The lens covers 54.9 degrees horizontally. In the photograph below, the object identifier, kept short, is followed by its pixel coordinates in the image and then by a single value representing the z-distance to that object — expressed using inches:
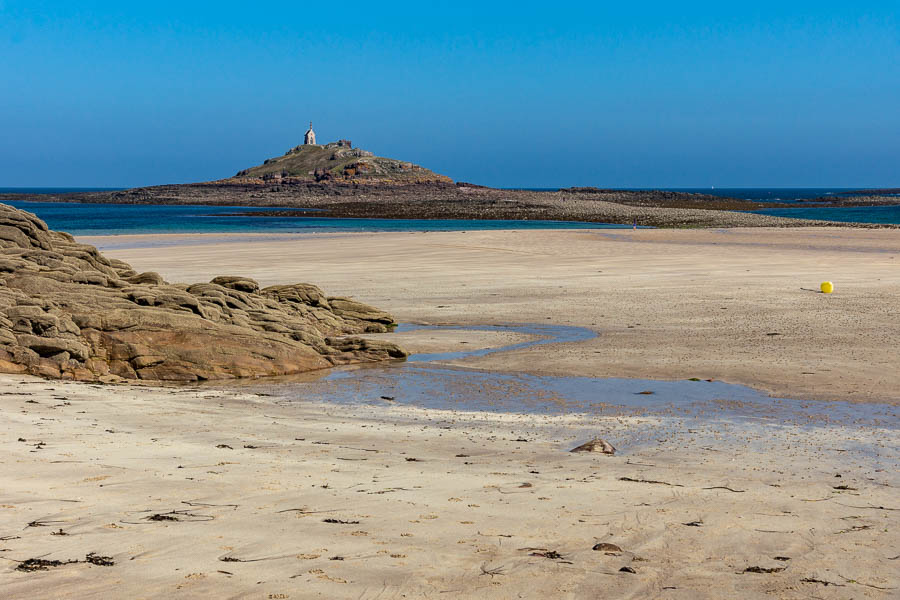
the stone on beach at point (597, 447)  334.0
